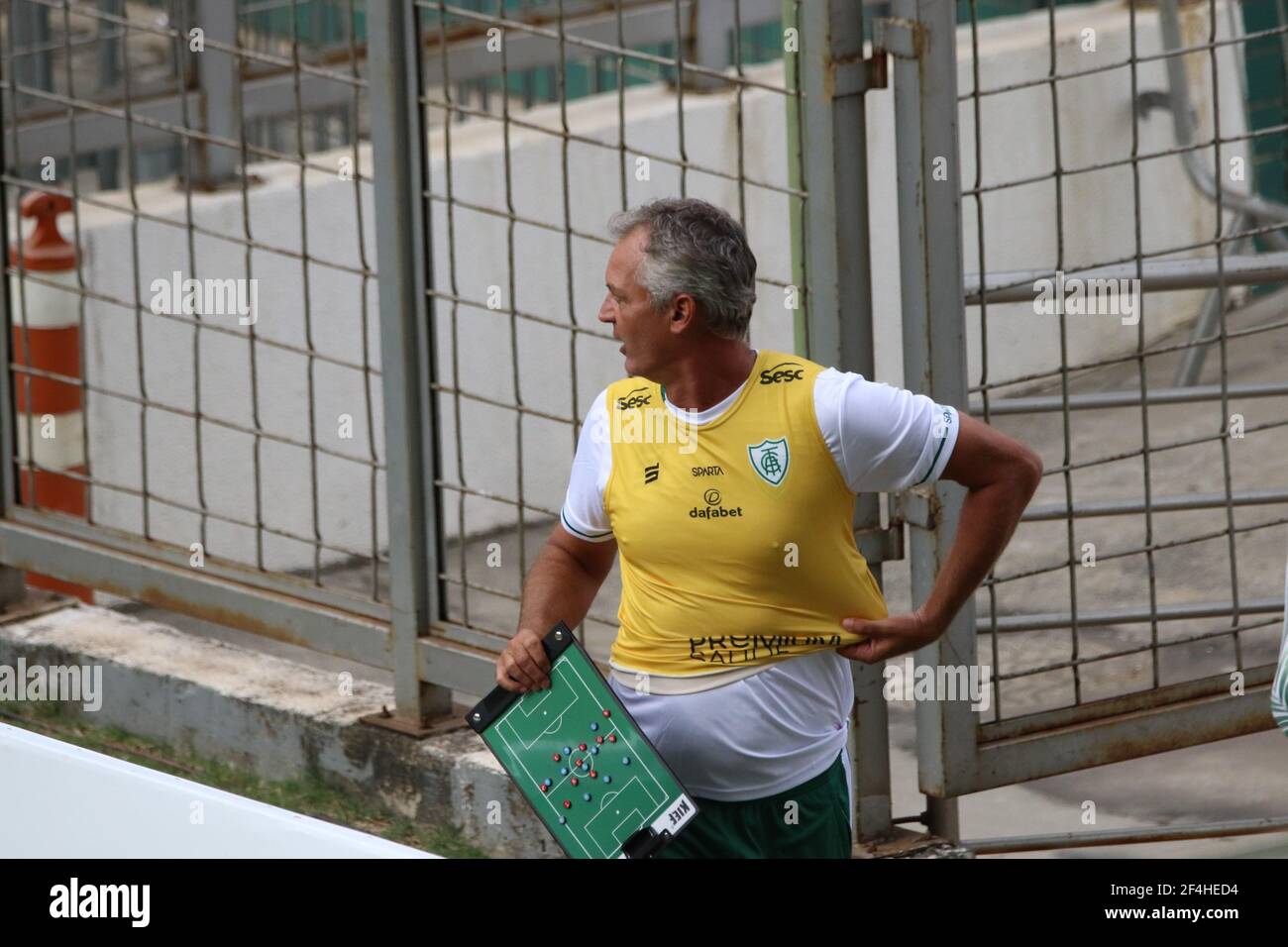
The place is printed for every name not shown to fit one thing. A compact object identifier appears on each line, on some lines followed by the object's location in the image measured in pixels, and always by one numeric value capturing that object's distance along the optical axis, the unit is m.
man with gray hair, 5.89
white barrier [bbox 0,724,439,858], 4.16
